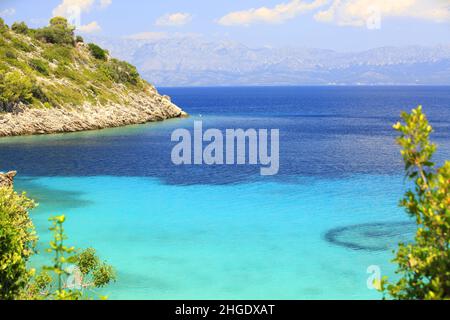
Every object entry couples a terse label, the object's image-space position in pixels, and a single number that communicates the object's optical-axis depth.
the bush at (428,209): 9.90
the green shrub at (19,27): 110.44
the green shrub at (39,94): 88.69
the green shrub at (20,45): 102.31
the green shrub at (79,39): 120.47
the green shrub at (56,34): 113.19
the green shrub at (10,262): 13.79
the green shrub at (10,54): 95.06
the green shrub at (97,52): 120.56
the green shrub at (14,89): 81.06
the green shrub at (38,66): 98.64
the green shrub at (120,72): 113.69
